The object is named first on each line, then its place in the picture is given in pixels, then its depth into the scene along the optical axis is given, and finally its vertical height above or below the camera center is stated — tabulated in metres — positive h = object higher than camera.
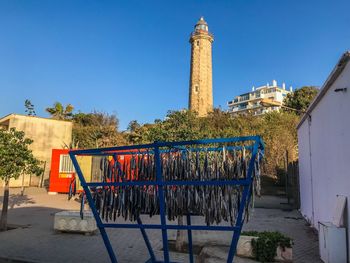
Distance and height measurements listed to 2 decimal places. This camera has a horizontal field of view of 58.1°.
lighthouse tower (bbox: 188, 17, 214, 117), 55.56 +18.18
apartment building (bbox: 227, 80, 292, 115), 93.38 +25.48
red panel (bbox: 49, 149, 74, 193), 20.59 -0.28
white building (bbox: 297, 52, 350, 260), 6.51 +0.87
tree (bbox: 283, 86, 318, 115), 43.81 +11.63
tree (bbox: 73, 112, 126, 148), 28.66 +4.66
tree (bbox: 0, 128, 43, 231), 9.87 +0.44
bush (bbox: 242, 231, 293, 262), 6.32 -1.33
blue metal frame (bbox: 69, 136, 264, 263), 3.87 -0.10
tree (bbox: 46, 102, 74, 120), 44.79 +9.01
